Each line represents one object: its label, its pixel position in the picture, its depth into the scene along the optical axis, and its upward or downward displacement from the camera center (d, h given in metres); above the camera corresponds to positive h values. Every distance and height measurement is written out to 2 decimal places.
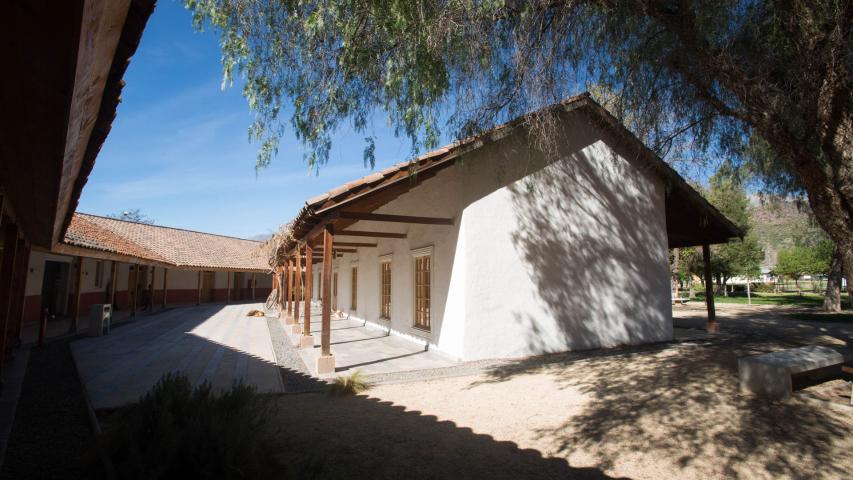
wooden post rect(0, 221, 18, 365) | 5.93 +0.25
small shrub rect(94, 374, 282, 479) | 2.21 -0.86
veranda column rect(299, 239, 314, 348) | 8.59 -0.86
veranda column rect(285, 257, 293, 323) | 12.96 -0.37
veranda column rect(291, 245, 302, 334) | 10.40 -0.41
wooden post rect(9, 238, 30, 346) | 7.59 +0.01
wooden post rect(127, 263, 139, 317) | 15.19 -0.05
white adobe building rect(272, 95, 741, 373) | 7.10 +0.90
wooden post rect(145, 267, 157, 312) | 17.90 -0.59
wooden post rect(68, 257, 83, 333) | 10.59 -0.25
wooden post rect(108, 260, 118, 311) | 12.51 +0.32
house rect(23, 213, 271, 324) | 11.95 +0.71
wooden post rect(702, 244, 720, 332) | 9.97 -0.43
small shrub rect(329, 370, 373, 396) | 5.28 -1.23
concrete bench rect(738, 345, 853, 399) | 4.49 -0.94
